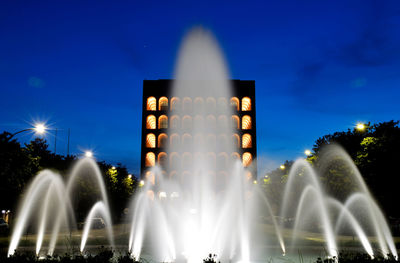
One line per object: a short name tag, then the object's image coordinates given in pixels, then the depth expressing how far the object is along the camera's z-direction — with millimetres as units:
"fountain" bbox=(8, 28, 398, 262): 19125
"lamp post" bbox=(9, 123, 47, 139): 19703
